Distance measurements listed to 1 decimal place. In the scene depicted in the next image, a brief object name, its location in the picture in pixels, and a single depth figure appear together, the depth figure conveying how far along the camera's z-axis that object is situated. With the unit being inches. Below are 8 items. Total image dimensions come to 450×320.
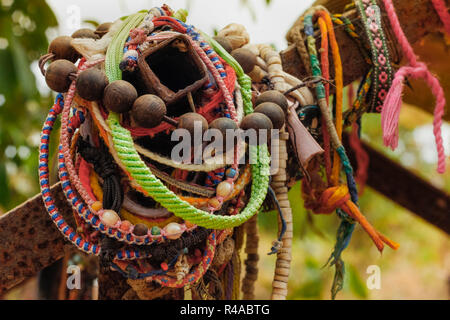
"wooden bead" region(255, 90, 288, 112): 20.7
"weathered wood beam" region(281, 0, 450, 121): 26.2
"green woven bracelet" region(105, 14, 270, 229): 17.1
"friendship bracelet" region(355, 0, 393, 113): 25.7
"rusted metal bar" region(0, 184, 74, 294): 22.4
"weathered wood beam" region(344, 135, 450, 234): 48.8
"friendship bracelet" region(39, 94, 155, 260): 19.0
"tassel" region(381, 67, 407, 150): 24.9
